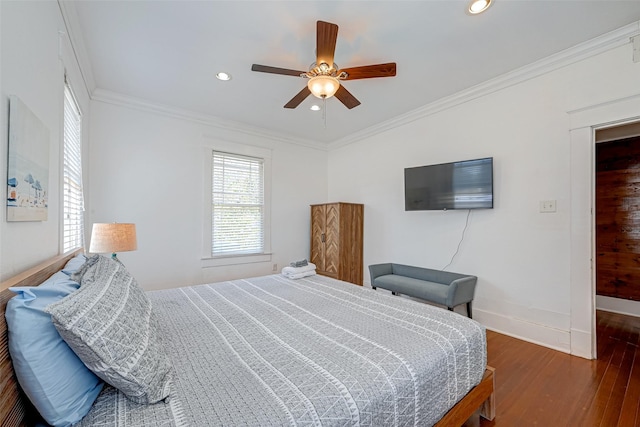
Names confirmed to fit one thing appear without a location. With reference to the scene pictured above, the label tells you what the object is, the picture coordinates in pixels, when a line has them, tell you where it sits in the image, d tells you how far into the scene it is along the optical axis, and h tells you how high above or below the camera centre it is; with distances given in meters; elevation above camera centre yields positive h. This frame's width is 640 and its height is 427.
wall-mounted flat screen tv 2.94 +0.35
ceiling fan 1.95 +1.14
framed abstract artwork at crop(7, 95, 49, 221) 1.12 +0.23
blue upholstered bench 2.83 -0.84
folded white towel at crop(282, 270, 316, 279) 2.71 -0.62
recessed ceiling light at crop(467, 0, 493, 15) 1.88 +1.51
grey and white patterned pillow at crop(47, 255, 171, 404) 0.81 -0.42
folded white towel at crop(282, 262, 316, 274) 2.73 -0.57
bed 0.86 -0.65
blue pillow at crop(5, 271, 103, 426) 0.77 -0.46
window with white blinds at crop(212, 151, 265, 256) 4.01 +0.16
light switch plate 2.57 +0.08
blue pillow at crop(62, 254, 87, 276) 1.45 -0.30
